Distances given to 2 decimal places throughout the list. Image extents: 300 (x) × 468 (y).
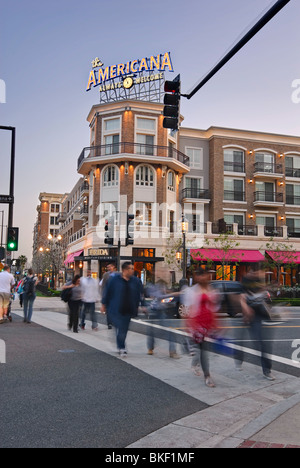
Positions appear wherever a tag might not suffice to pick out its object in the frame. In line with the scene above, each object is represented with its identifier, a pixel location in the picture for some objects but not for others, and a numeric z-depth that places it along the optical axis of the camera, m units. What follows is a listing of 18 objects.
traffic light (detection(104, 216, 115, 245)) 22.45
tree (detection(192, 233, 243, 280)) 34.62
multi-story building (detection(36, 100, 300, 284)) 36.19
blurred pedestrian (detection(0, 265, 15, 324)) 13.05
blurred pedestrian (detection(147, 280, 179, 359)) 8.84
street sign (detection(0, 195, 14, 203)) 16.29
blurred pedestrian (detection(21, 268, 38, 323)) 13.84
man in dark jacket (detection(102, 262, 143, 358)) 8.41
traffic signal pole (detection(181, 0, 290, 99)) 5.73
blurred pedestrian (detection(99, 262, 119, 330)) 12.63
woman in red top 6.64
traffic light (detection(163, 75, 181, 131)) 8.58
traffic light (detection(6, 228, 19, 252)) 16.85
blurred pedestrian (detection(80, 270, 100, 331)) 12.61
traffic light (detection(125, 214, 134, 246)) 21.22
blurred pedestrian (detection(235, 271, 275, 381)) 7.19
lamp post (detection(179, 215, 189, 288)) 27.38
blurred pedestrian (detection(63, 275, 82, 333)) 12.05
